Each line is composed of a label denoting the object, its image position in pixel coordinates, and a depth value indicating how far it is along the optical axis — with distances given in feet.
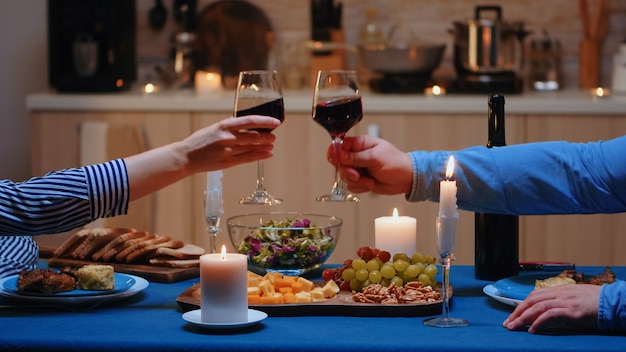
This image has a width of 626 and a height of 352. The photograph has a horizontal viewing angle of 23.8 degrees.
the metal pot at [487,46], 13.70
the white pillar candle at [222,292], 6.91
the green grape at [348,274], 7.57
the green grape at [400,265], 7.50
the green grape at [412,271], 7.50
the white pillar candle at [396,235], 8.17
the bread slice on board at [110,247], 8.43
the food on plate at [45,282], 7.45
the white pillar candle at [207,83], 14.45
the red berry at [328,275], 7.82
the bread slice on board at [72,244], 8.54
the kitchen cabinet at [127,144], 13.64
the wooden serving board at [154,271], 8.10
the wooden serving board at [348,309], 7.20
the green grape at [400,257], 7.67
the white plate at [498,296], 7.27
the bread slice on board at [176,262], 8.26
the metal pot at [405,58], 13.73
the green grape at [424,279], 7.50
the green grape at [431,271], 7.54
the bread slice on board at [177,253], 8.33
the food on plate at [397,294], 7.28
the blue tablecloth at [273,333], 6.65
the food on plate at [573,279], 7.32
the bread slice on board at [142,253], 8.34
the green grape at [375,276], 7.50
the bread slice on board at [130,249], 8.37
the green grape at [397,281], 7.48
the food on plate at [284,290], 7.29
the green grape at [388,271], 7.50
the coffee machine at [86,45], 14.20
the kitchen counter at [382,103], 12.95
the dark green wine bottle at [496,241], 8.06
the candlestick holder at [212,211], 8.05
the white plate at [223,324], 6.86
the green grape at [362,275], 7.51
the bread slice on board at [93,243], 8.48
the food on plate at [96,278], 7.49
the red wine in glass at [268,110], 7.70
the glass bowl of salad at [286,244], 7.92
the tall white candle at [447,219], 6.92
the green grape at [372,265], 7.54
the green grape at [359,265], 7.56
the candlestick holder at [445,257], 6.92
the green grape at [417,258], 7.63
